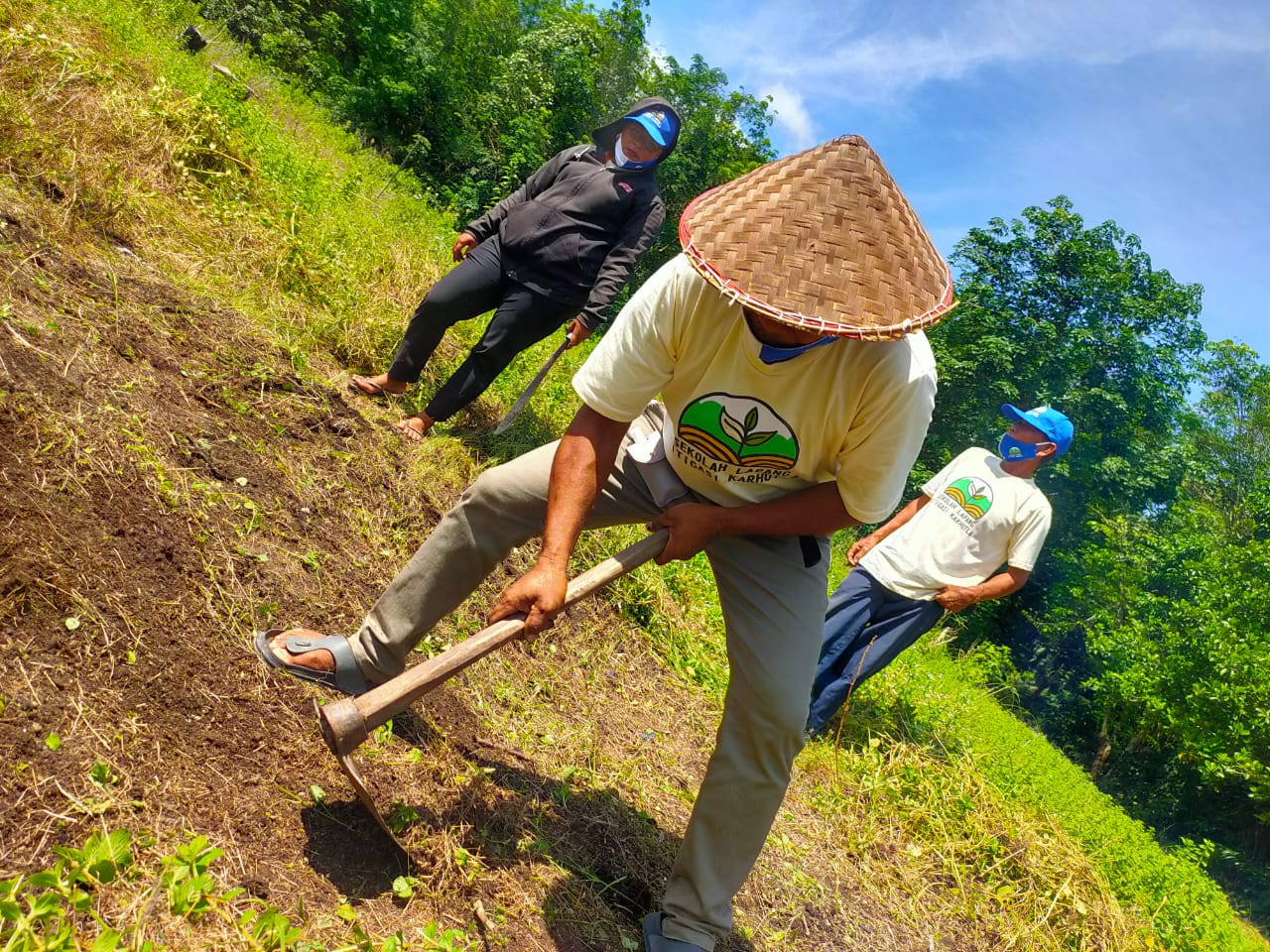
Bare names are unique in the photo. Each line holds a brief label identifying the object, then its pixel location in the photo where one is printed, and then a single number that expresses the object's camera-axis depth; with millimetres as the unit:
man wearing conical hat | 1844
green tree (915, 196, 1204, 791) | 20859
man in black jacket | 3922
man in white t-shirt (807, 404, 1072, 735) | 4105
